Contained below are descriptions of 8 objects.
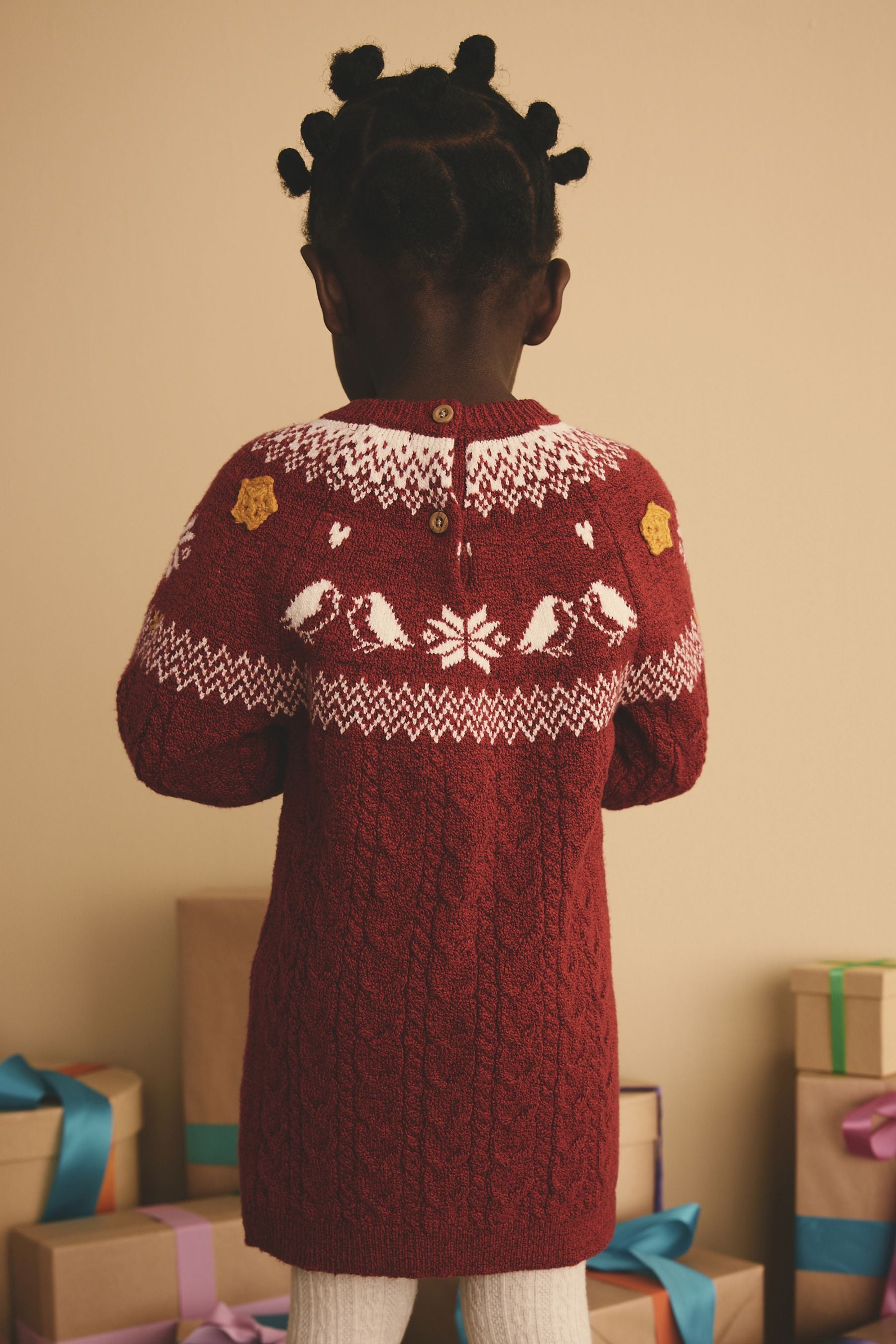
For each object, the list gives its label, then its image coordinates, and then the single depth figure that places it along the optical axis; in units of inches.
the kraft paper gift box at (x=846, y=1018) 59.8
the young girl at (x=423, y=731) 29.9
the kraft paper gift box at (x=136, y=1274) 50.9
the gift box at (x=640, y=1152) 60.1
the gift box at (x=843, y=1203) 59.1
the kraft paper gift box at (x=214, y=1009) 57.8
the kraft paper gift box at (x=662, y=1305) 51.9
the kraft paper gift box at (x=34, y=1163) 54.3
